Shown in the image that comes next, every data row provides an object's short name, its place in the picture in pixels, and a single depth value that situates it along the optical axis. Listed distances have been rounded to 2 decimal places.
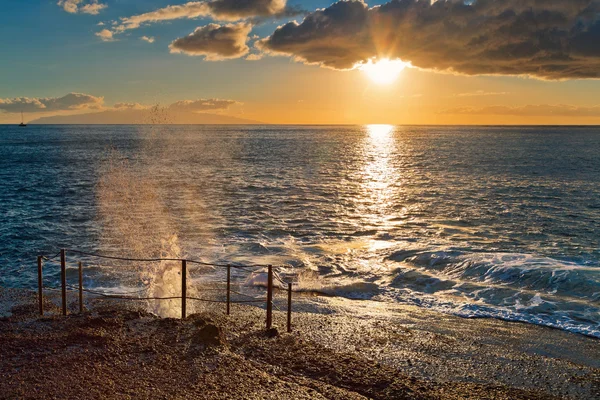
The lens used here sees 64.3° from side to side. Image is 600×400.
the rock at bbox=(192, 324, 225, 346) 9.35
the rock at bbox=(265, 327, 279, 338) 10.12
